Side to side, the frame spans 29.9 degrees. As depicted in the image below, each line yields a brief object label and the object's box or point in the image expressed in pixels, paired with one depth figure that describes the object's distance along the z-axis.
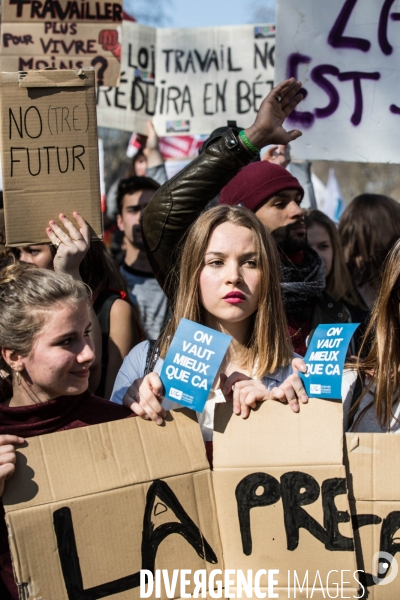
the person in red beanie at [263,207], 2.97
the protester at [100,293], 2.70
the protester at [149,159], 5.83
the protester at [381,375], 2.25
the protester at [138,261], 4.56
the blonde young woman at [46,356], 2.19
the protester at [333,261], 4.07
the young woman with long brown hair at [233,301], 2.54
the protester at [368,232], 4.62
